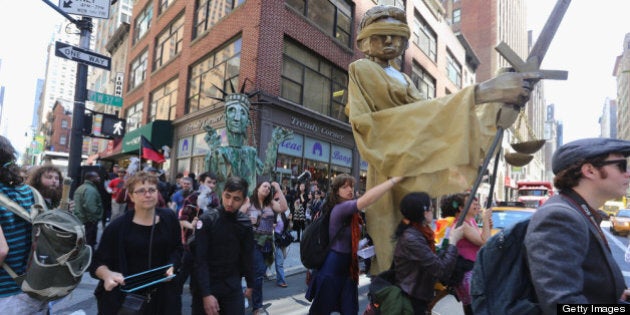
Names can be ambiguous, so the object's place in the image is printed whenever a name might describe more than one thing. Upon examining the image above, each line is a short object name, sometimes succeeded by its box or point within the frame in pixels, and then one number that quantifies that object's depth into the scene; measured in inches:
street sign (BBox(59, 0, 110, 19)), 242.5
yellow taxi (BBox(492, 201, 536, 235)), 303.4
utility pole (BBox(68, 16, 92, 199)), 265.9
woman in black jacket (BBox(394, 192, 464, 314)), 94.0
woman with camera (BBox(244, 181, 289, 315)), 230.4
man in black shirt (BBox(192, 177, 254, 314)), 122.3
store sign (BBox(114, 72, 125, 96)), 992.9
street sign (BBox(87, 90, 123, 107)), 292.8
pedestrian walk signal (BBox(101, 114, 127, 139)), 353.9
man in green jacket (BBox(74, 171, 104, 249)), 266.4
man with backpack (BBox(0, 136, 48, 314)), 98.4
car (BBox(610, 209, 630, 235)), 661.3
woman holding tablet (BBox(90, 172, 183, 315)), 109.1
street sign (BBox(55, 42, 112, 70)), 244.7
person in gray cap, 49.1
